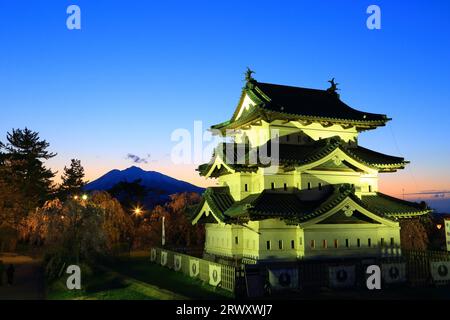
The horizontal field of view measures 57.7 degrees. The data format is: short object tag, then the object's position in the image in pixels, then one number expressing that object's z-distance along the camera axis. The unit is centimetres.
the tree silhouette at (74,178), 6925
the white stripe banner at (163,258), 3269
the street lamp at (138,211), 5494
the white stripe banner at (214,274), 2117
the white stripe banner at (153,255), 3668
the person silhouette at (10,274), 2520
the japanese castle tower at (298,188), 2455
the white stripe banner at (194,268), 2508
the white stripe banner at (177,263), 2883
